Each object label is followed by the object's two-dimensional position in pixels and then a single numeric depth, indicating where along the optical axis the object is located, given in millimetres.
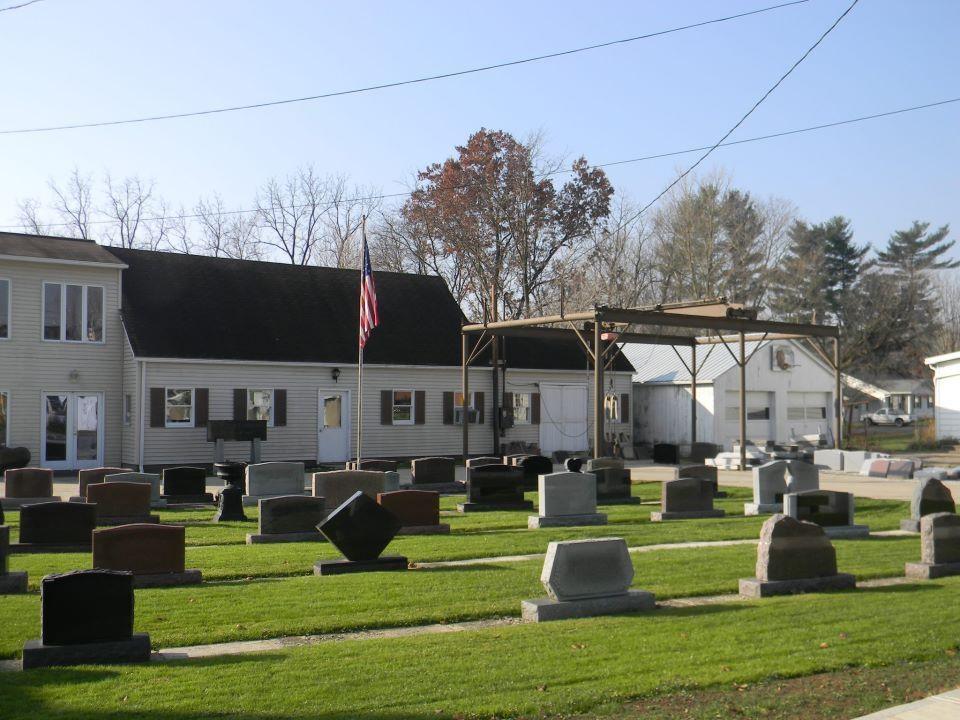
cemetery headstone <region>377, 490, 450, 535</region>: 16297
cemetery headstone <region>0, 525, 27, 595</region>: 10961
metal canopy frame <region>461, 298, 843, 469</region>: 25938
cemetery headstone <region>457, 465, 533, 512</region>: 20484
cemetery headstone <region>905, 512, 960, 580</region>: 12742
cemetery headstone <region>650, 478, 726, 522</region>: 19141
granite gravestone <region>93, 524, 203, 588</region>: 11023
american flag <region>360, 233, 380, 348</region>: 25234
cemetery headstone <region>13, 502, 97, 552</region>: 14164
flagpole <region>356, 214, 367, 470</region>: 25152
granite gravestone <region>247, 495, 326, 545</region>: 15570
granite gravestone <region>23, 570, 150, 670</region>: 8000
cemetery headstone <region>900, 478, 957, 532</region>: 17172
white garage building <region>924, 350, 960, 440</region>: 43438
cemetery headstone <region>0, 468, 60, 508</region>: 20141
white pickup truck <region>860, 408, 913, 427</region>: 72938
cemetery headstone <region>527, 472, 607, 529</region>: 17750
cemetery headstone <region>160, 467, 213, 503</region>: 21281
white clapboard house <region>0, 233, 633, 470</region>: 28875
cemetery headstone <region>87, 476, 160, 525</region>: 17062
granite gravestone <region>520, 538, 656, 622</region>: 10070
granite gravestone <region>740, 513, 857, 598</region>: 11367
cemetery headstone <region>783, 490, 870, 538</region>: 16312
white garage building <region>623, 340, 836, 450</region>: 40062
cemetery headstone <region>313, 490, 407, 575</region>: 12492
